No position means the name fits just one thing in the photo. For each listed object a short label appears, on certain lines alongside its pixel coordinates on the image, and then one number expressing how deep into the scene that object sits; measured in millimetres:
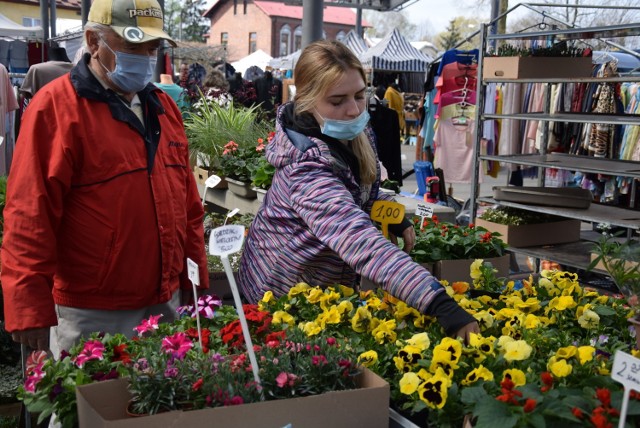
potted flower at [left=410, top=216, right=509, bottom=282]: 3314
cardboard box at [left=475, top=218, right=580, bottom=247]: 5352
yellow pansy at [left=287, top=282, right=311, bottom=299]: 2340
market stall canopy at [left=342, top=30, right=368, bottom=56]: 22252
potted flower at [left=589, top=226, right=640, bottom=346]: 1826
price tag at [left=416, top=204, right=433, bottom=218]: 3645
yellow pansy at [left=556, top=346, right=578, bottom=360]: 1715
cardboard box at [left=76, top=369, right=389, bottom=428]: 1382
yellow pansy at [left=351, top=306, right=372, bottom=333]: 2066
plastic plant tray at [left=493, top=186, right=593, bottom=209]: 5152
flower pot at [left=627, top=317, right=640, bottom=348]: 1828
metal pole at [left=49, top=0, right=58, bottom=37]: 17306
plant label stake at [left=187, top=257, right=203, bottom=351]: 1835
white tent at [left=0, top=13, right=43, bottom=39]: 14656
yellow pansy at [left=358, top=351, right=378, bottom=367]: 1784
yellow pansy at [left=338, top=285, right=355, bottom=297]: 2391
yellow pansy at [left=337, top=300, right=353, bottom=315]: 2135
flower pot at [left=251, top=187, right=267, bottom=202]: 5035
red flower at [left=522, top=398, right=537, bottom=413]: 1389
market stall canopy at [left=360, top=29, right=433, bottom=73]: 20891
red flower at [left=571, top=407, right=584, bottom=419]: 1391
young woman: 2172
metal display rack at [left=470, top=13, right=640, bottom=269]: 4879
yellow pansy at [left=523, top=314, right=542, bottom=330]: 2012
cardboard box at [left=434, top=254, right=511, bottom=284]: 3305
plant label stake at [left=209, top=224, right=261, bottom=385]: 1567
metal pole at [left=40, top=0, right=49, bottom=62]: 16266
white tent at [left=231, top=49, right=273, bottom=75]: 30750
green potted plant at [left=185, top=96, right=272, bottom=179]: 6395
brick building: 65438
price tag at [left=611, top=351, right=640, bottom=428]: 1274
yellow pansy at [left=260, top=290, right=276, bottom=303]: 2326
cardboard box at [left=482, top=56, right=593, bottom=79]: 5605
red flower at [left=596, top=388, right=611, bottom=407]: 1417
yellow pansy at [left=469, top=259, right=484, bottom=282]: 2635
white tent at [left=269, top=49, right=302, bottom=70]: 28422
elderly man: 2318
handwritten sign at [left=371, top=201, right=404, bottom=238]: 2791
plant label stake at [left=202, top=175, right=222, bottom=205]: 4029
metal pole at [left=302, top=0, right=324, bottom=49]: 5316
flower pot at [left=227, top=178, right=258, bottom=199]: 5355
